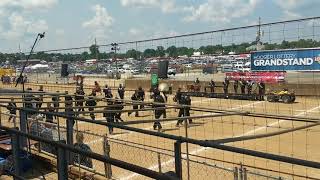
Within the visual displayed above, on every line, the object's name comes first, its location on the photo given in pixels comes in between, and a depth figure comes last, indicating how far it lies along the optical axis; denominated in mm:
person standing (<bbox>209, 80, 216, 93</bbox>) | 35656
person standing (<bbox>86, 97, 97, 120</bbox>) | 18412
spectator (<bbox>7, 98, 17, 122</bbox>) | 13188
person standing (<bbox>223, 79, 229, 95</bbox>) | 35025
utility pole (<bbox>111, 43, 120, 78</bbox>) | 31188
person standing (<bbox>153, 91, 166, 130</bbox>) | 18388
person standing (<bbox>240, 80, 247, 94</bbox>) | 34312
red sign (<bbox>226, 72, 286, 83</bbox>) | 32531
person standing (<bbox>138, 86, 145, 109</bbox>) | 26438
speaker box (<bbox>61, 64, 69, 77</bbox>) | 45894
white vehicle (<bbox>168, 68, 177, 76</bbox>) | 51281
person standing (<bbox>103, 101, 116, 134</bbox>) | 12839
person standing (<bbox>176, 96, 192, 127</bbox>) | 20753
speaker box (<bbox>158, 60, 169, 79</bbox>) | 41391
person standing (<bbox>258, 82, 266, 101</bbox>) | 32109
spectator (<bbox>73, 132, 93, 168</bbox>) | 10312
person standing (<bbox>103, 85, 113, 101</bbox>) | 25198
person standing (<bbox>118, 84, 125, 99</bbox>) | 27125
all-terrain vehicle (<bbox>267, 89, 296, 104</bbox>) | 30359
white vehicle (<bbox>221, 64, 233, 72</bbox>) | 37369
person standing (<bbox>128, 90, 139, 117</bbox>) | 24981
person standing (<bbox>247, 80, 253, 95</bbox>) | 33997
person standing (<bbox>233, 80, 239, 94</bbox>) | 35188
